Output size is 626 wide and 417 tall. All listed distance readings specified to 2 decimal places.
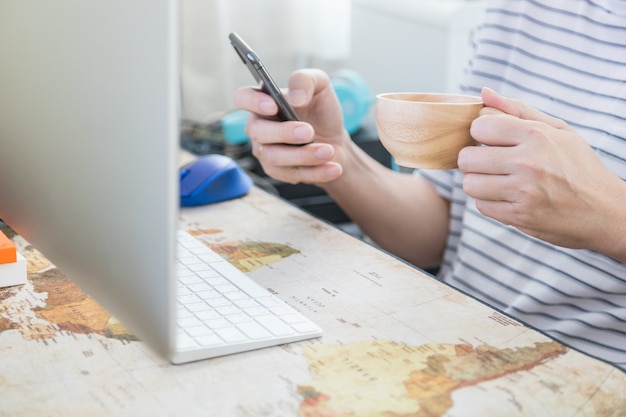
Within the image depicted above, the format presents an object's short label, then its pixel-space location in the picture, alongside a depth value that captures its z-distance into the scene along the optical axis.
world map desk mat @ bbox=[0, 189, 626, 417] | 0.55
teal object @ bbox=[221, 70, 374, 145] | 1.46
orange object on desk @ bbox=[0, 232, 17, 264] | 0.73
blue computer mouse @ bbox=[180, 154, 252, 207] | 1.03
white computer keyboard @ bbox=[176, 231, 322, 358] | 0.62
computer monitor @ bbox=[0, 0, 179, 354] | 0.49
